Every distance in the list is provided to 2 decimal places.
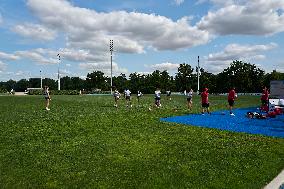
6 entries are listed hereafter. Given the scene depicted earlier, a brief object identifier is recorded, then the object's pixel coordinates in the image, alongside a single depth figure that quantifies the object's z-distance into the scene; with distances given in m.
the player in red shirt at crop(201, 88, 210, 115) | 14.76
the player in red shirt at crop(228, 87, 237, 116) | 14.88
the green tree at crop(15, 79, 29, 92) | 111.15
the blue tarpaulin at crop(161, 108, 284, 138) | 9.86
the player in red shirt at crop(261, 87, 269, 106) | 16.69
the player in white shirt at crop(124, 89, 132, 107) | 19.32
